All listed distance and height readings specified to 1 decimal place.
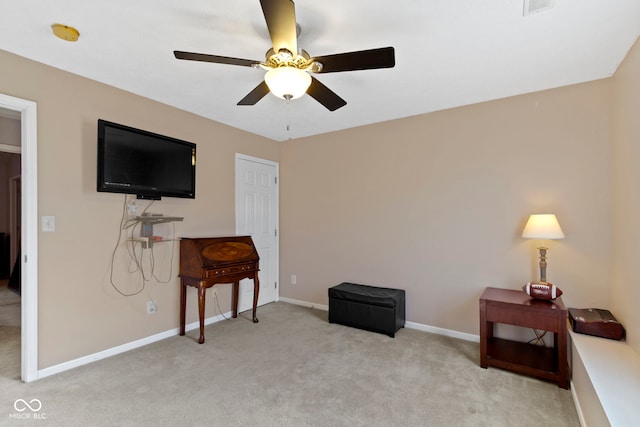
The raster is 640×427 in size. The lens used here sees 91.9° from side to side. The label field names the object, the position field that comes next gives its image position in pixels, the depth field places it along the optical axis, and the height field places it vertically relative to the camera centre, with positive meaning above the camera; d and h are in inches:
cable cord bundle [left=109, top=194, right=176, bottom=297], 110.7 -14.7
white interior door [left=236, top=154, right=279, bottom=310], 157.9 -1.0
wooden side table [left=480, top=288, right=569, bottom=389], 89.0 -36.4
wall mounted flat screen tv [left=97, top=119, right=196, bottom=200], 100.5 +18.5
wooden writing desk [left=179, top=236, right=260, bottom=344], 120.6 -20.6
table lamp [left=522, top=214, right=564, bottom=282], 98.9 -5.7
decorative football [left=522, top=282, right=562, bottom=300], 96.3 -24.7
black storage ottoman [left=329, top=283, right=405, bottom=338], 125.3 -40.0
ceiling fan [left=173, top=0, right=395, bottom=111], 63.9 +34.3
